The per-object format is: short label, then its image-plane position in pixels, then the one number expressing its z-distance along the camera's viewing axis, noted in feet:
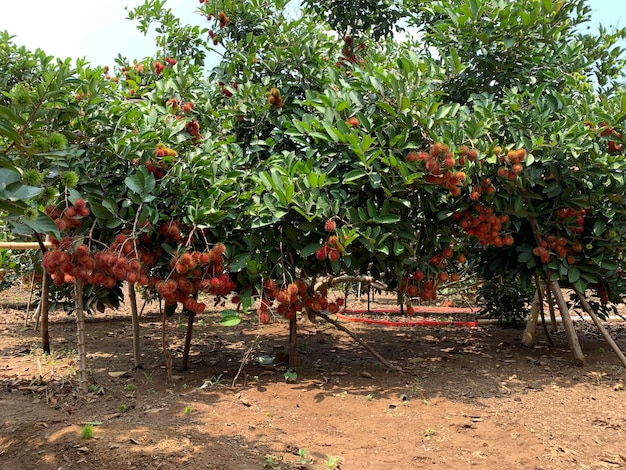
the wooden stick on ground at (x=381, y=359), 12.82
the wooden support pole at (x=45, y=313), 13.51
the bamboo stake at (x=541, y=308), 14.63
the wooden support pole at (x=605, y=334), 12.98
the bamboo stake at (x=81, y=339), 10.61
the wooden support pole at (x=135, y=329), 12.87
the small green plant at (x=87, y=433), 8.39
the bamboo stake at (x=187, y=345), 12.58
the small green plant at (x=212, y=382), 12.00
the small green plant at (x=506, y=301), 20.70
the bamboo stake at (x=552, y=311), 15.74
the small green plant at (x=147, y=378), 12.44
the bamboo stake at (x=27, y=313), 20.67
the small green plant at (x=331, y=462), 8.02
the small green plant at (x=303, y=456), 8.07
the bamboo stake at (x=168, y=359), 11.99
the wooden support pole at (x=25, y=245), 9.28
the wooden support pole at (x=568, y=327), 13.92
